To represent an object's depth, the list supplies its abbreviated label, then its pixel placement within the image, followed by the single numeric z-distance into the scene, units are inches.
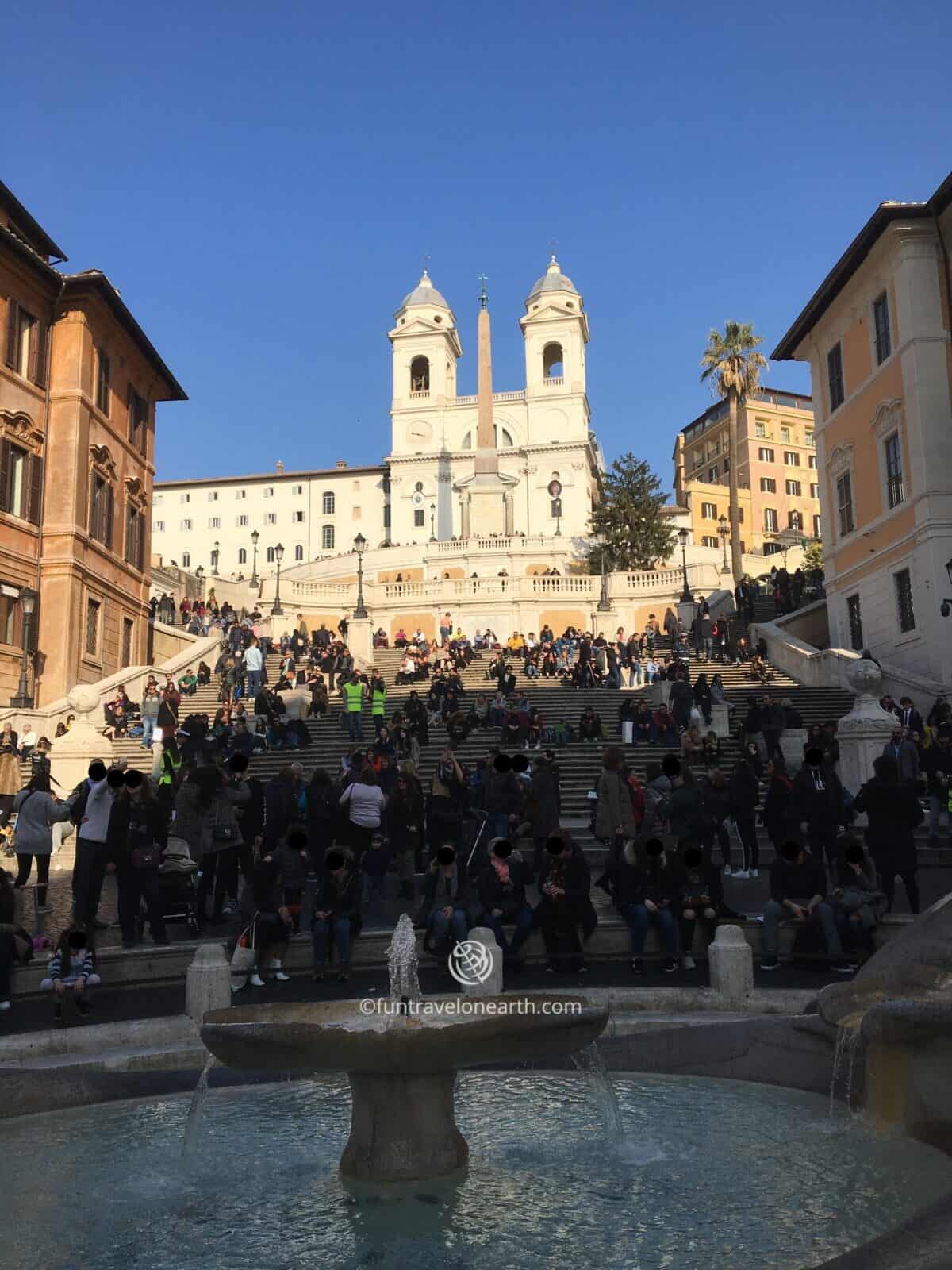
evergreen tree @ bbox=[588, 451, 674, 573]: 2340.1
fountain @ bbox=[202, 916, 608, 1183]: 188.4
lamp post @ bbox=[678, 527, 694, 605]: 1529.3
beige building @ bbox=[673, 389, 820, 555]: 3294.8
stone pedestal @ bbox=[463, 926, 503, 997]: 315.9
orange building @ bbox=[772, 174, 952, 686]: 970.7
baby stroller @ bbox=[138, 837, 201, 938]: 397.1
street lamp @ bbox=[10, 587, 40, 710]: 995.9
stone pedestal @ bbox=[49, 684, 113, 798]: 644.1
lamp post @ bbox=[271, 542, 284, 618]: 1562.5
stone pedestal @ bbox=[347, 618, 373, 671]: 1355.8
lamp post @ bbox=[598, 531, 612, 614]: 1676.7
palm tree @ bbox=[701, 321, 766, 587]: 2057.1
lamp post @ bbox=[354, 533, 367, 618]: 1441.9
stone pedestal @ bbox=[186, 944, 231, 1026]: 299.1
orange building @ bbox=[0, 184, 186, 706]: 1058.7
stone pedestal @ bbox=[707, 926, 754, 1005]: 306.2
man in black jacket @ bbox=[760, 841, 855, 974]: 342.6
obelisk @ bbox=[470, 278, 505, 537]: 2539.4
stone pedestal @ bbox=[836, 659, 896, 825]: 625.9
